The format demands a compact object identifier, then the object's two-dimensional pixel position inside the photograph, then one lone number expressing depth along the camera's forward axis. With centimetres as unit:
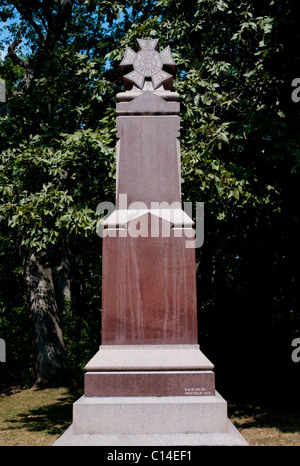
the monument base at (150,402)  390
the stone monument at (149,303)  400
